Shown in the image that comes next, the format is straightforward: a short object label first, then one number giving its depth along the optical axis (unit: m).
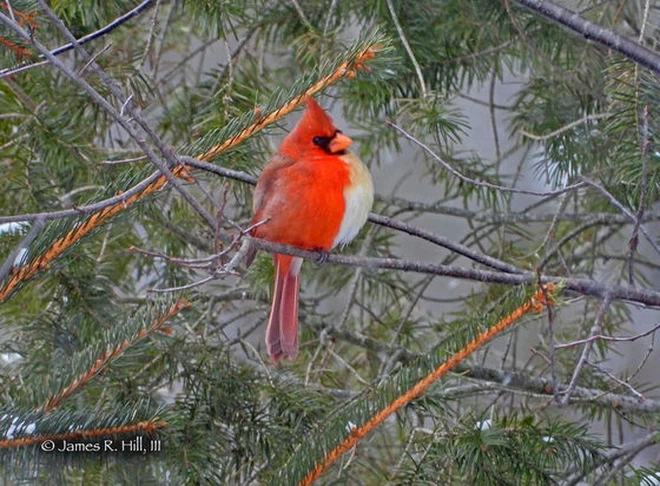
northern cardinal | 9.26
